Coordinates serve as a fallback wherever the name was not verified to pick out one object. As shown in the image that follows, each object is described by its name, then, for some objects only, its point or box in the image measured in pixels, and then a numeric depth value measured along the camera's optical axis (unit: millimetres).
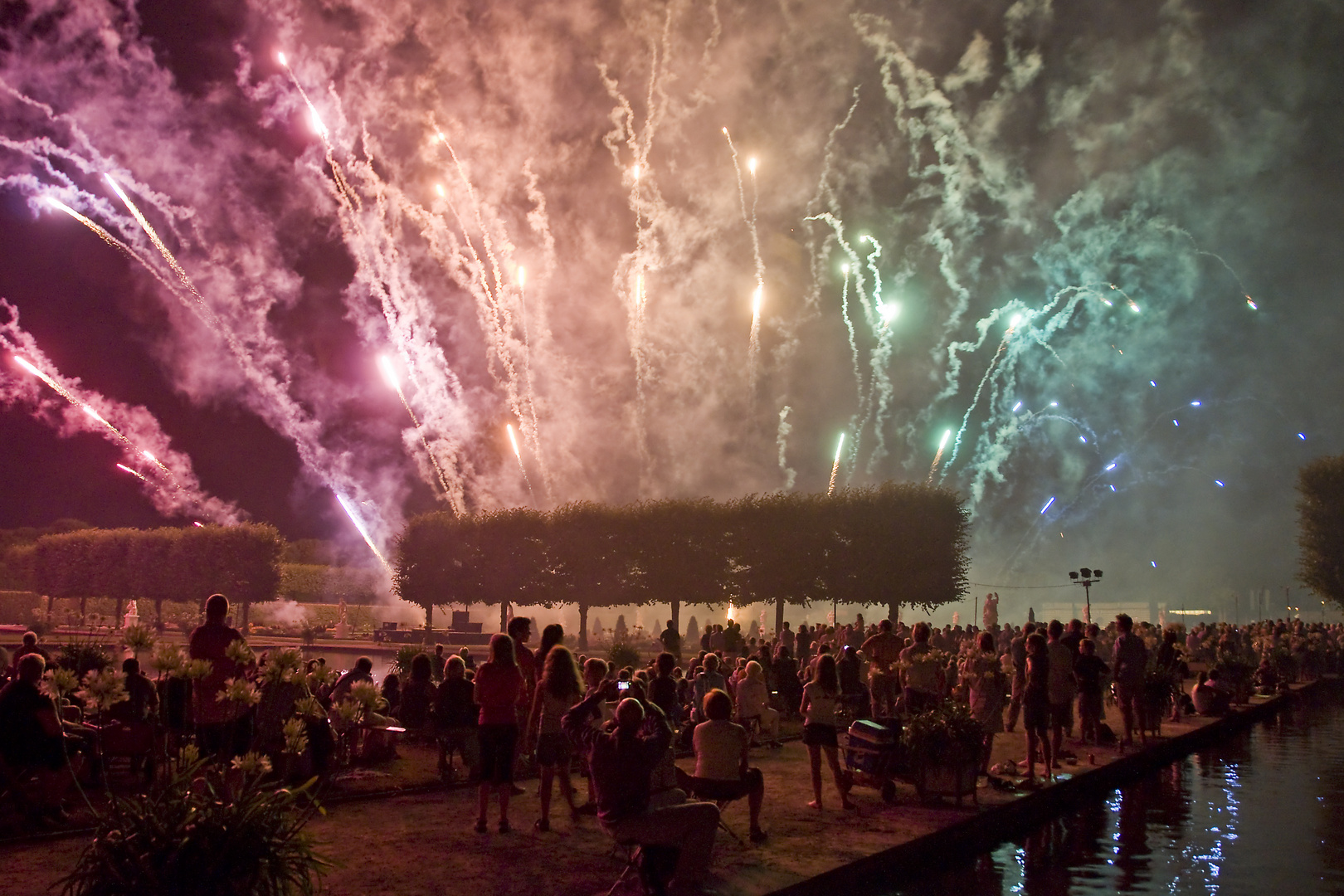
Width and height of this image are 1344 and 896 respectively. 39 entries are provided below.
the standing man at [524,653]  9328
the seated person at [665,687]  10445
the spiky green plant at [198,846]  4715
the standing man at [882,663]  12672
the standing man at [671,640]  23625
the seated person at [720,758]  7797
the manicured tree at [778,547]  43438
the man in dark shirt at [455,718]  11031
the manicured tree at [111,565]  65000
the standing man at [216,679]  7285
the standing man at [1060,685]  12312
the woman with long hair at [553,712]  8469
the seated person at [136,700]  10297
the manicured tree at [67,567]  65750
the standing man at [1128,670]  14789
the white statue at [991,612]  33375
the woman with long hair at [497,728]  8289
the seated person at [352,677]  11438
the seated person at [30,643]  11102
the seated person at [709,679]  13352
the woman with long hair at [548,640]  8875
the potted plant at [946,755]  9703
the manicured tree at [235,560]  62906
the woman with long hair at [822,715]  9406
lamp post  27750
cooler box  10062
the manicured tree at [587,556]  47750
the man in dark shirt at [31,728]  7617
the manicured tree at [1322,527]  49812
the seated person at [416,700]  13180
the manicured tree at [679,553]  45562
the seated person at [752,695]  13414
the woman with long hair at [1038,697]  11383
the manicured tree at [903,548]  41750
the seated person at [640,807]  6289
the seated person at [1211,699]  20328
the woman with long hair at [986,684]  10805
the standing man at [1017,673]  12844
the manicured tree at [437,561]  51781
